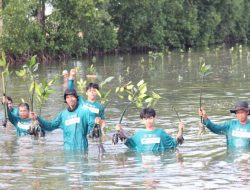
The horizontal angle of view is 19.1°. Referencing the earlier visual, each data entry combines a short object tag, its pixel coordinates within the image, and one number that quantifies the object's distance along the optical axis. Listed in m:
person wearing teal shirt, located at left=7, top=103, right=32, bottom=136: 17.45
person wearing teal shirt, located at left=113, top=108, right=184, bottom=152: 14.13
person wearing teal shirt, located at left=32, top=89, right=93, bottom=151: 14.29
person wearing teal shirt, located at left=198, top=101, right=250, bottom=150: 14.27
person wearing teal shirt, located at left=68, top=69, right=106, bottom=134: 15.12
